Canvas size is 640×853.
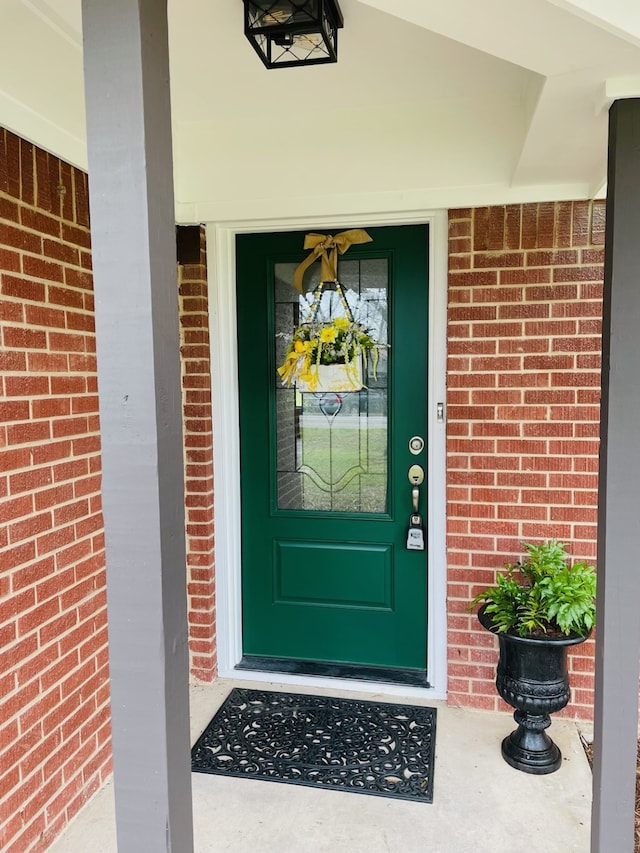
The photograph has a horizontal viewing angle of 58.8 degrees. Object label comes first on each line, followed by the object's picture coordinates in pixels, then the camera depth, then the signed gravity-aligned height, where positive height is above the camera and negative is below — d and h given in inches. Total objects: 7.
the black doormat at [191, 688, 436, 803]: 82.0 -57.0
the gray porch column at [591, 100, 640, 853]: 54.1 -12.9
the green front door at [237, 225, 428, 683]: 100.6 -17.4
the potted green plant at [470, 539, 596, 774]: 79.6 -36.6
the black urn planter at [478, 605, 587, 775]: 80.7 -44.9
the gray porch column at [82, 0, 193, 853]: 36.3 -1.9
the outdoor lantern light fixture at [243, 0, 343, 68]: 58.7 +37.9
